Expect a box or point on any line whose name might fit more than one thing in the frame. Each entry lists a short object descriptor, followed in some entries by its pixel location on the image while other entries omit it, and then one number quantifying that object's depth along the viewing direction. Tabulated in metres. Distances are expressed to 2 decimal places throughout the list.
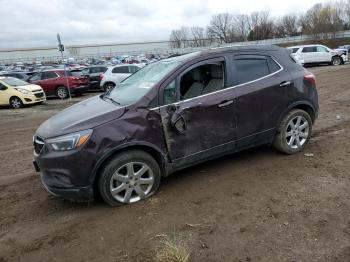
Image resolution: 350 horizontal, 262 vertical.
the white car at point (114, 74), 18.88
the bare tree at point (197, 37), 109.25
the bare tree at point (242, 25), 105.88
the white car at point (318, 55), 26.47
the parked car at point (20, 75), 21.08
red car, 18.25
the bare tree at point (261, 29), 98.69
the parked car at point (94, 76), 20.48
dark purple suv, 3.95
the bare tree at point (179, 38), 112.56
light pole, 16.61
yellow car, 15.41
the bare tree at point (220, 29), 107.00
